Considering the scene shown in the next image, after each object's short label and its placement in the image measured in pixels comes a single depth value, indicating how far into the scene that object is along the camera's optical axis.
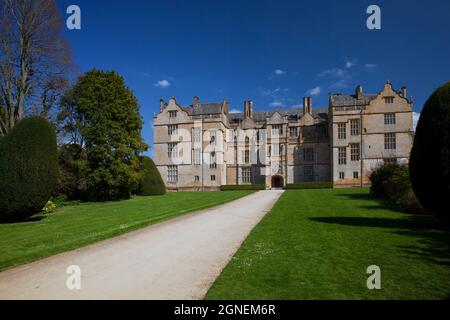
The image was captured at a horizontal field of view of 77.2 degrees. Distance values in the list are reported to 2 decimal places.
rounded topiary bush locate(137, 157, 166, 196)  30.12
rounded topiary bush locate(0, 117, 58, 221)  12.93
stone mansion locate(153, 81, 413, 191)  36.97
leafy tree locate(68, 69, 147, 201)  24.36
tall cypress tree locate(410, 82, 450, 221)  7.82
